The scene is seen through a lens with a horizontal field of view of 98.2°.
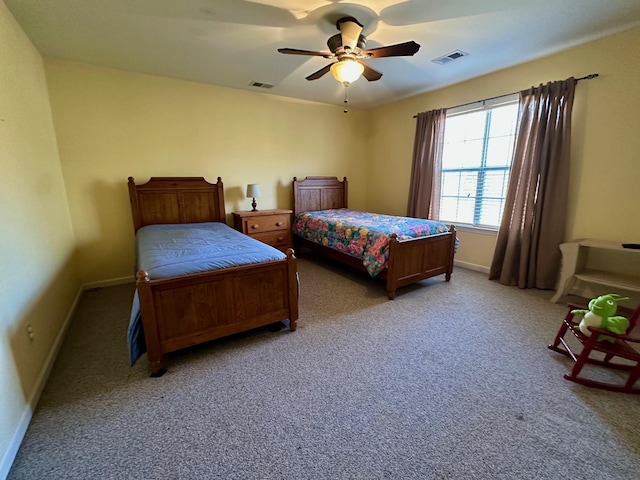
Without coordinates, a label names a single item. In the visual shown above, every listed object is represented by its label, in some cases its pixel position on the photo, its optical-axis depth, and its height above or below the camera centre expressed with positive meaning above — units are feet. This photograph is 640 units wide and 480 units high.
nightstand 13.07 -1.88
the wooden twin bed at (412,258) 10.00 -2.92
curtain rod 9.18 +3.60
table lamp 13.43 -0.23
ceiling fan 7.27 +3.48
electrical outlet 5.77 -2.99
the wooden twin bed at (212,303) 6.18 -2.87
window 11.79 +1.10
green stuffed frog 5.89 -2.84
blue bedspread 6.24 -1.80
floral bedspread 10.12 -1.83
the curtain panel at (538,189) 9.91 -0.15
